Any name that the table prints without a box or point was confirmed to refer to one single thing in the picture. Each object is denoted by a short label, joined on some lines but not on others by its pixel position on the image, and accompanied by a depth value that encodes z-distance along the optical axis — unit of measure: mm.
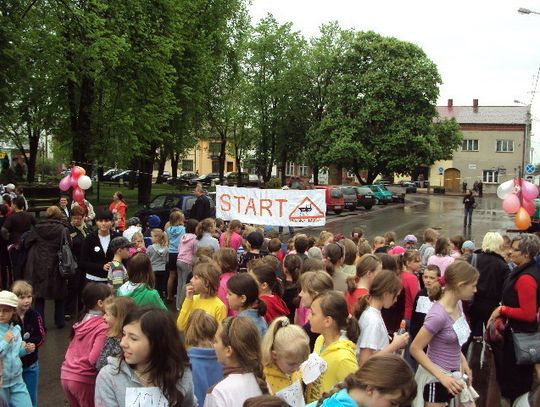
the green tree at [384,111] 43438
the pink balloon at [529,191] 11752
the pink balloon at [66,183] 14486
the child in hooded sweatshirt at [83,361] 4219
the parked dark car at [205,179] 58456
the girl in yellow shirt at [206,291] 5160
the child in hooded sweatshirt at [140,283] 5250
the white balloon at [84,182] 14020
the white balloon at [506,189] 12125
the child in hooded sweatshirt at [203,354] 4000
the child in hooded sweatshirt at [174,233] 10133
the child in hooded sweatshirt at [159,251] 9898
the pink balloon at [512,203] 11852
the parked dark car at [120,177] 52969
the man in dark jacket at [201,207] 13820
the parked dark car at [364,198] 37969
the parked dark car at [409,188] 62250
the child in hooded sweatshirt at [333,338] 3695
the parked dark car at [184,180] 49709
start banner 14031
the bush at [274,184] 40812
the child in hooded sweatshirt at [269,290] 5296
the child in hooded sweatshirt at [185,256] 9461
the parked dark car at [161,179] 53241
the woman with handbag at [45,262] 8359
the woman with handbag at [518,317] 5172
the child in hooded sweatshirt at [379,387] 2650
